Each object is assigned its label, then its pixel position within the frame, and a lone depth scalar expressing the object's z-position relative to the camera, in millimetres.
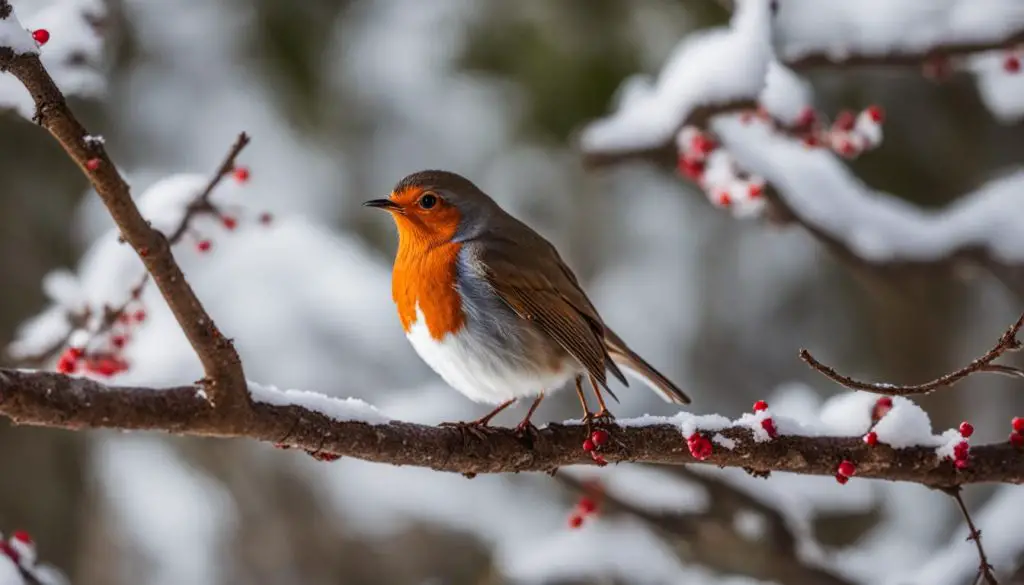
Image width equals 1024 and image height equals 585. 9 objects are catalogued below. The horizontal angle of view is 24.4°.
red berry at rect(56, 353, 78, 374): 5770
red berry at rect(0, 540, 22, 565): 4871
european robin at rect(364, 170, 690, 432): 5734
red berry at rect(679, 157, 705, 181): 7500
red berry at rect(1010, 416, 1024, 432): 5047
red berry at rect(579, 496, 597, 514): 6664
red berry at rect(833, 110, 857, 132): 7223
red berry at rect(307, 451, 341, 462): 4258
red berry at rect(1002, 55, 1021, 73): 7448
